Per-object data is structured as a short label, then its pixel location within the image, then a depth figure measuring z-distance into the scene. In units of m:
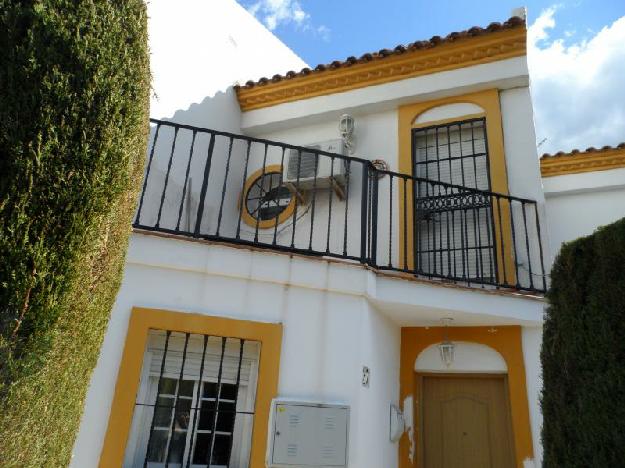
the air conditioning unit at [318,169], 6.86
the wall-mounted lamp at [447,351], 5.48
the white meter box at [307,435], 3.93
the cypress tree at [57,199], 2.24
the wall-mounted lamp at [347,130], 7.41
